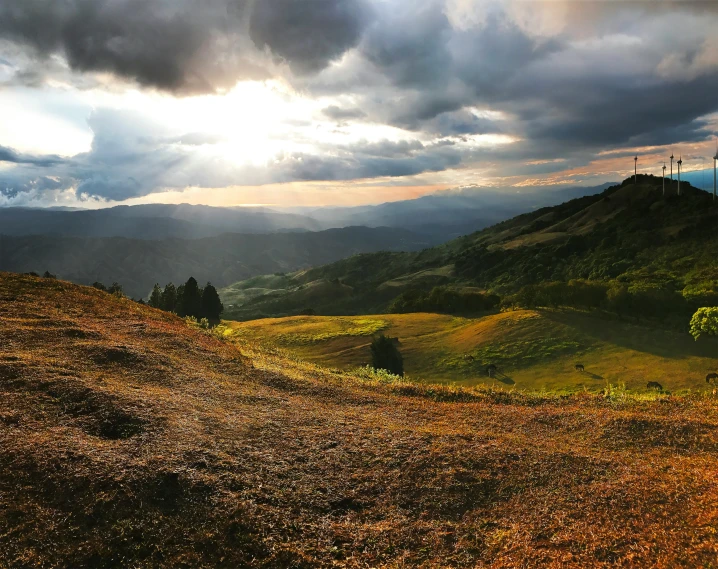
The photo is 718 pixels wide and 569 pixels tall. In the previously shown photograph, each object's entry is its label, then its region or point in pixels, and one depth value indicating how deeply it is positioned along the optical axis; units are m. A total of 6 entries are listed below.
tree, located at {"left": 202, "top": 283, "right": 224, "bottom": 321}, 86.75
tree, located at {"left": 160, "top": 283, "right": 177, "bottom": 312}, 89.00
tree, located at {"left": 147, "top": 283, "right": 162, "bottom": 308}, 93.25
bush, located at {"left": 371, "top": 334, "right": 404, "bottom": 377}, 48.56
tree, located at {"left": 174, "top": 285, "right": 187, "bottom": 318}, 81.52
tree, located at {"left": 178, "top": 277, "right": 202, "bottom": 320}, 82.12
